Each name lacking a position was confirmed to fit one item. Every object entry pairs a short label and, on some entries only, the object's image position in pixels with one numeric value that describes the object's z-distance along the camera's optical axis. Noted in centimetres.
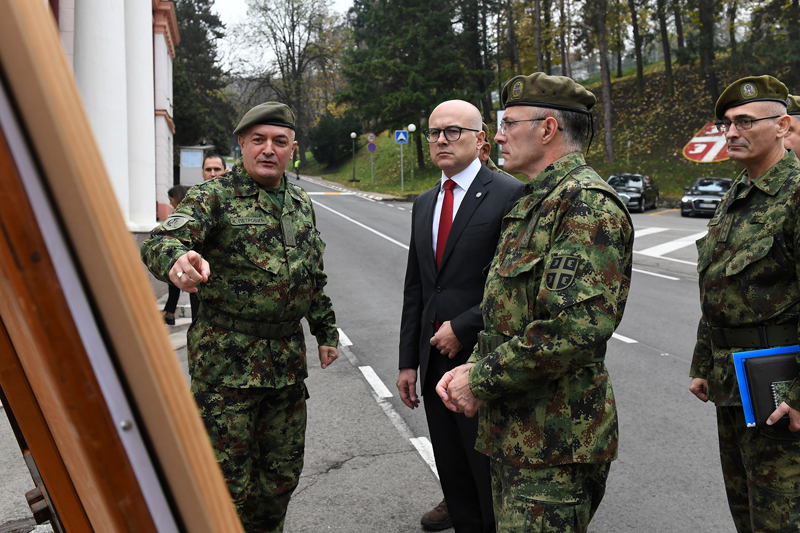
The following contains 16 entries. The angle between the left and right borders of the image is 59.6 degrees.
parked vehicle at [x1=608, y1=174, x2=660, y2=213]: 2583
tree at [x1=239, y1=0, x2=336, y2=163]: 4925
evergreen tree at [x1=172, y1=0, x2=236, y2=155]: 2878
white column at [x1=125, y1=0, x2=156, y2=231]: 1145
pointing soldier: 289
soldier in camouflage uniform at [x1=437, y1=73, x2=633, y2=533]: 204
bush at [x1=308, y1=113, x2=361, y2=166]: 5306
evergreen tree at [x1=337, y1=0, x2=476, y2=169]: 3762
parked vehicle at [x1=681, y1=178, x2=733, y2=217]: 2377
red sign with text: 3090
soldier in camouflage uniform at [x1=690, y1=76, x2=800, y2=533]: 244
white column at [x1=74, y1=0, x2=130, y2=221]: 980
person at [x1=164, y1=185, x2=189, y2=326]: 807
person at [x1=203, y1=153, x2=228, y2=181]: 718
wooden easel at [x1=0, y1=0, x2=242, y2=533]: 57
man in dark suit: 308
